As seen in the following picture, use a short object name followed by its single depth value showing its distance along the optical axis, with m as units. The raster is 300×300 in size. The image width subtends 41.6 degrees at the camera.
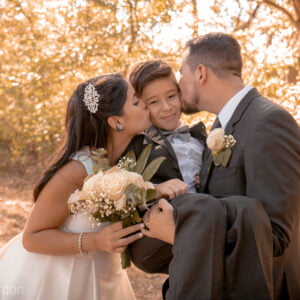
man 2.04
